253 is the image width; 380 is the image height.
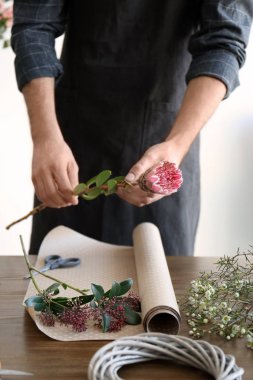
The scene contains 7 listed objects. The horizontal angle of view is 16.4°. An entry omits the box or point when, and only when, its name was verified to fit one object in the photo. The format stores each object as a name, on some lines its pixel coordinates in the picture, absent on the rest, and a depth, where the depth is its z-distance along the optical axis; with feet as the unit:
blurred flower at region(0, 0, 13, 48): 8.49
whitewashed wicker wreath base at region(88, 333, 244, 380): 4.28
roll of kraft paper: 4.82
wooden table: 4.42
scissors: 5.80
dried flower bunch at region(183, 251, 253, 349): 4.80
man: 6.58
